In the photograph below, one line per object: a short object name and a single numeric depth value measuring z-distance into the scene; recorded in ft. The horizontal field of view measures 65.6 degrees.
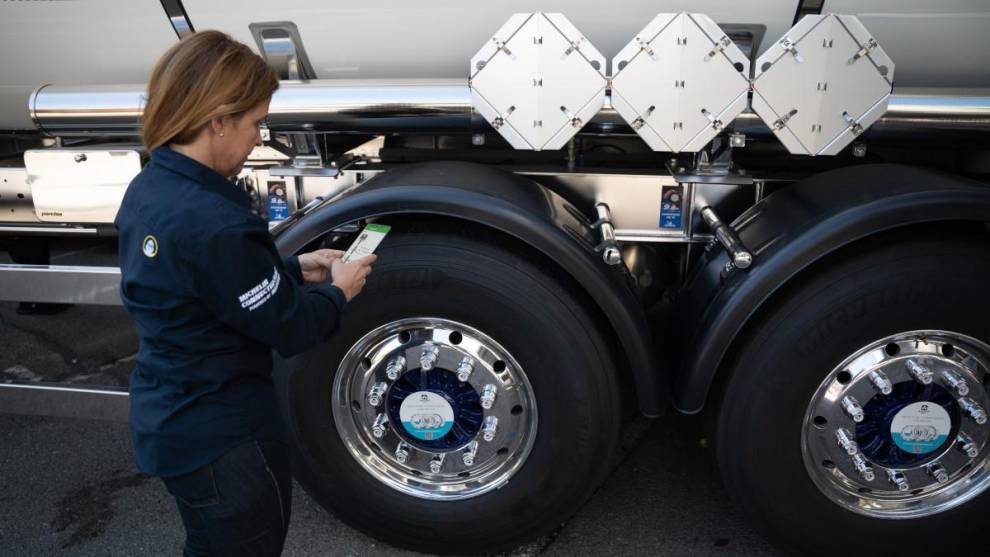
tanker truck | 7.05
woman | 4.92
